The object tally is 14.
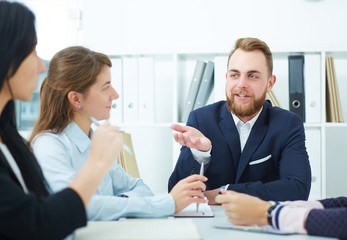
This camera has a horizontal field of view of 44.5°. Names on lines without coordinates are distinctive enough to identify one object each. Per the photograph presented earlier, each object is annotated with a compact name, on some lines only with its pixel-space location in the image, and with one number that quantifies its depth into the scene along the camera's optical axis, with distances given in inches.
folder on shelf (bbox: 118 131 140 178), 96.2
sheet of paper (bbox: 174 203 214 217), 55.3
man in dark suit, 71.2
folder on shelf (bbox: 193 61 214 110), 108.5
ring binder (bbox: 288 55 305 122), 104.8
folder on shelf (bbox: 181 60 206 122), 108.6
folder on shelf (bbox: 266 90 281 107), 107.3
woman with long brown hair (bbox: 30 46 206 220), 51.9
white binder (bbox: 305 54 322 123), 104.6
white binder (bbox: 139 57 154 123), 108.8
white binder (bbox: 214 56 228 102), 107.0
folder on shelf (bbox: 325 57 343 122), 105.6
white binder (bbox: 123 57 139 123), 109.7
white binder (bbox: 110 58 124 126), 110.3
